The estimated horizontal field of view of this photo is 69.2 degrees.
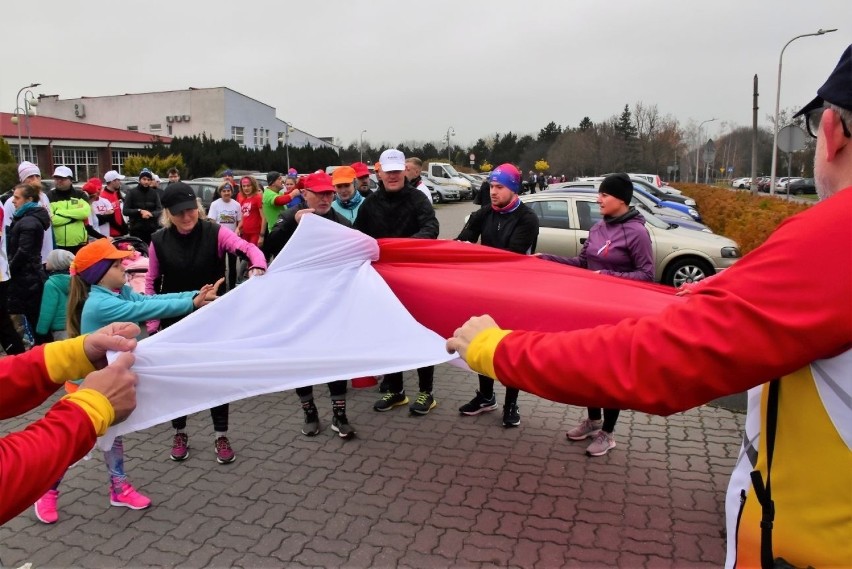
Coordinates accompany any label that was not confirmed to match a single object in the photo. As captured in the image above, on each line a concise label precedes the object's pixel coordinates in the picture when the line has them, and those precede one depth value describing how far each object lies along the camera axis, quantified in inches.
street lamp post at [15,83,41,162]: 1624.4
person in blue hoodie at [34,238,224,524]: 165.9
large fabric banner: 122.0
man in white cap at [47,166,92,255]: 345.1
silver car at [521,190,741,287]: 433.4
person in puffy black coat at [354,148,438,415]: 235.6
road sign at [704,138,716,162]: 1121.5
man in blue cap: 49.5
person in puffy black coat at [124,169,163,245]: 487.2
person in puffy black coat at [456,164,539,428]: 221.5
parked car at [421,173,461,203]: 1466.4
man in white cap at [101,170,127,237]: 458.3
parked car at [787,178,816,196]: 2117.4
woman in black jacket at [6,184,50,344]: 291.4
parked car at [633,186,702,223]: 754.4
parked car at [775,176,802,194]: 2186.4
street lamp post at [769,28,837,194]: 1078.5
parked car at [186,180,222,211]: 737.6
